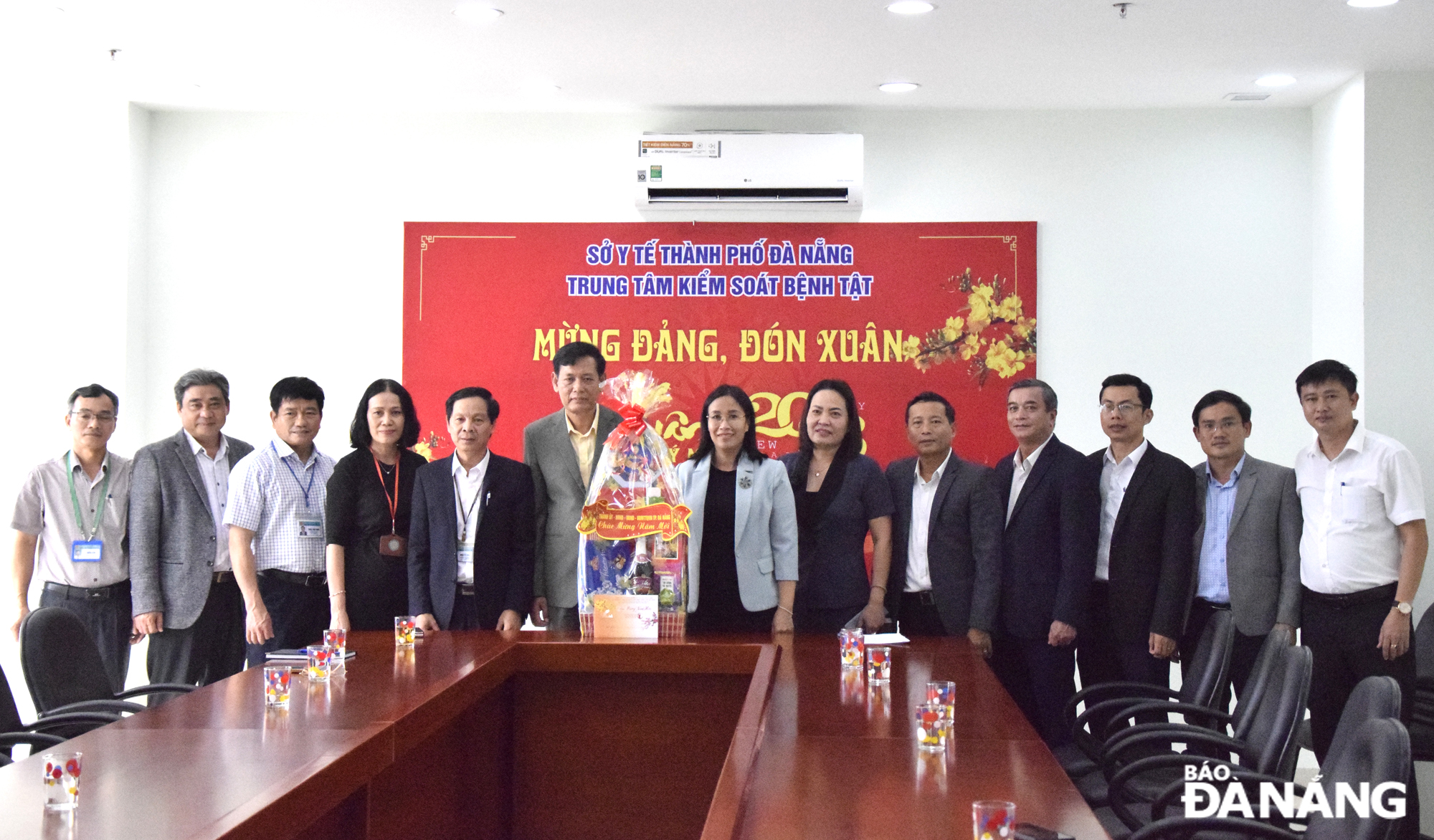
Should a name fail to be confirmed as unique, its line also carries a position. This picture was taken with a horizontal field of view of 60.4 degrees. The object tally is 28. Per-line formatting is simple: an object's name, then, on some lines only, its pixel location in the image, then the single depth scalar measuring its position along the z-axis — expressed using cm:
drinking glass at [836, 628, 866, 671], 321
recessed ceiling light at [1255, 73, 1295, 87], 526
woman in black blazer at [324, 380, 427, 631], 414
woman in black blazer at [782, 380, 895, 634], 425
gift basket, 360
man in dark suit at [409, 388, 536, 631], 401
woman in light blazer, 402
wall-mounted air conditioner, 562
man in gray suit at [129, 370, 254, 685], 451
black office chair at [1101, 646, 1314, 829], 283
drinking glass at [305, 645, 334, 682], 301
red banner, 577
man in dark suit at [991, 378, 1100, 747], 421
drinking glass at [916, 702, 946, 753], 241
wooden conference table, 198
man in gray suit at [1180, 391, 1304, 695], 423
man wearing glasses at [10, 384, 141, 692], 452
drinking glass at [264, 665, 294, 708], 269
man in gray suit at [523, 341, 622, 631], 432
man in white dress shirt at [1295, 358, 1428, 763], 412
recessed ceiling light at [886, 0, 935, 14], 440
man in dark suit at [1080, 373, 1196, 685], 419
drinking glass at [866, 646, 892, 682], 300
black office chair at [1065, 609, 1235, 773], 345
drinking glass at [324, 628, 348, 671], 318
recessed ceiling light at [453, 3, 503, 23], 450
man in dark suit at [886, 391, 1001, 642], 425
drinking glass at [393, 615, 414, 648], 352
